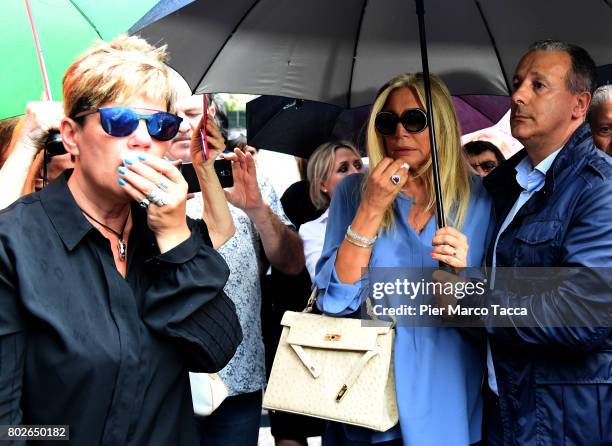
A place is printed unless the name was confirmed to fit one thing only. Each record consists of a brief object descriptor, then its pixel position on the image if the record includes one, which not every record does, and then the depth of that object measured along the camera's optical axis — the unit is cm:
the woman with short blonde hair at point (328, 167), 455
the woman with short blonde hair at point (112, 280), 180
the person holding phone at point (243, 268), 334
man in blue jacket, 244
